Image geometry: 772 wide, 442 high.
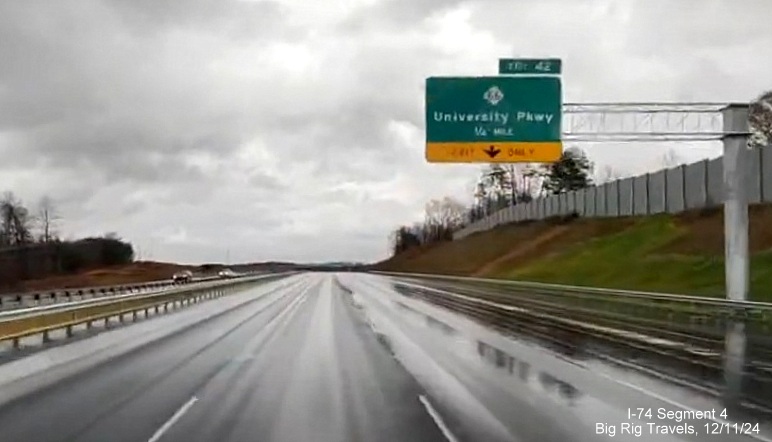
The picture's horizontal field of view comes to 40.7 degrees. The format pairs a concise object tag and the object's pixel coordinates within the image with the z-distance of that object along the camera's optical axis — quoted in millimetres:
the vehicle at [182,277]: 81719
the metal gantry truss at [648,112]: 36062
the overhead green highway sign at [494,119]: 37406
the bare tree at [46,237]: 142975
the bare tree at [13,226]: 138625
